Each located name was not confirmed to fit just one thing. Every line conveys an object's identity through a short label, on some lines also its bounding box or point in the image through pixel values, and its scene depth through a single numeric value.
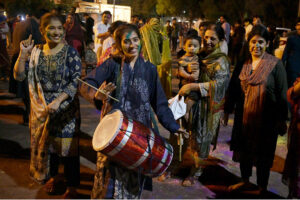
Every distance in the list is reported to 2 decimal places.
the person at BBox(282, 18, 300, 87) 6.80
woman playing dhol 3.03
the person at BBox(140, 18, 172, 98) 6.63
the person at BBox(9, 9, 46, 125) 6.71
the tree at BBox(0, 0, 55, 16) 34.59
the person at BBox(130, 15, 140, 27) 12.89
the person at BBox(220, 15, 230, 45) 12.37
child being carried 4.36
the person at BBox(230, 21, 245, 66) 14.63
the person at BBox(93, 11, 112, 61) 9.03
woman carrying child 4.28
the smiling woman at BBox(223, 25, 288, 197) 3.94
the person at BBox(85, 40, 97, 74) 9.10
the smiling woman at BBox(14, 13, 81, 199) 3.77
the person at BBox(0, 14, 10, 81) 10.00
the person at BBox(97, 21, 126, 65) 5.22
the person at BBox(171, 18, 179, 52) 21.70
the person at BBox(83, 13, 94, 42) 12.57
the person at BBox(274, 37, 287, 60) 8.43
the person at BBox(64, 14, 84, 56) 8.45
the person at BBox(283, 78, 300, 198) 3.79
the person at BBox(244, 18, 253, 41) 14.84
